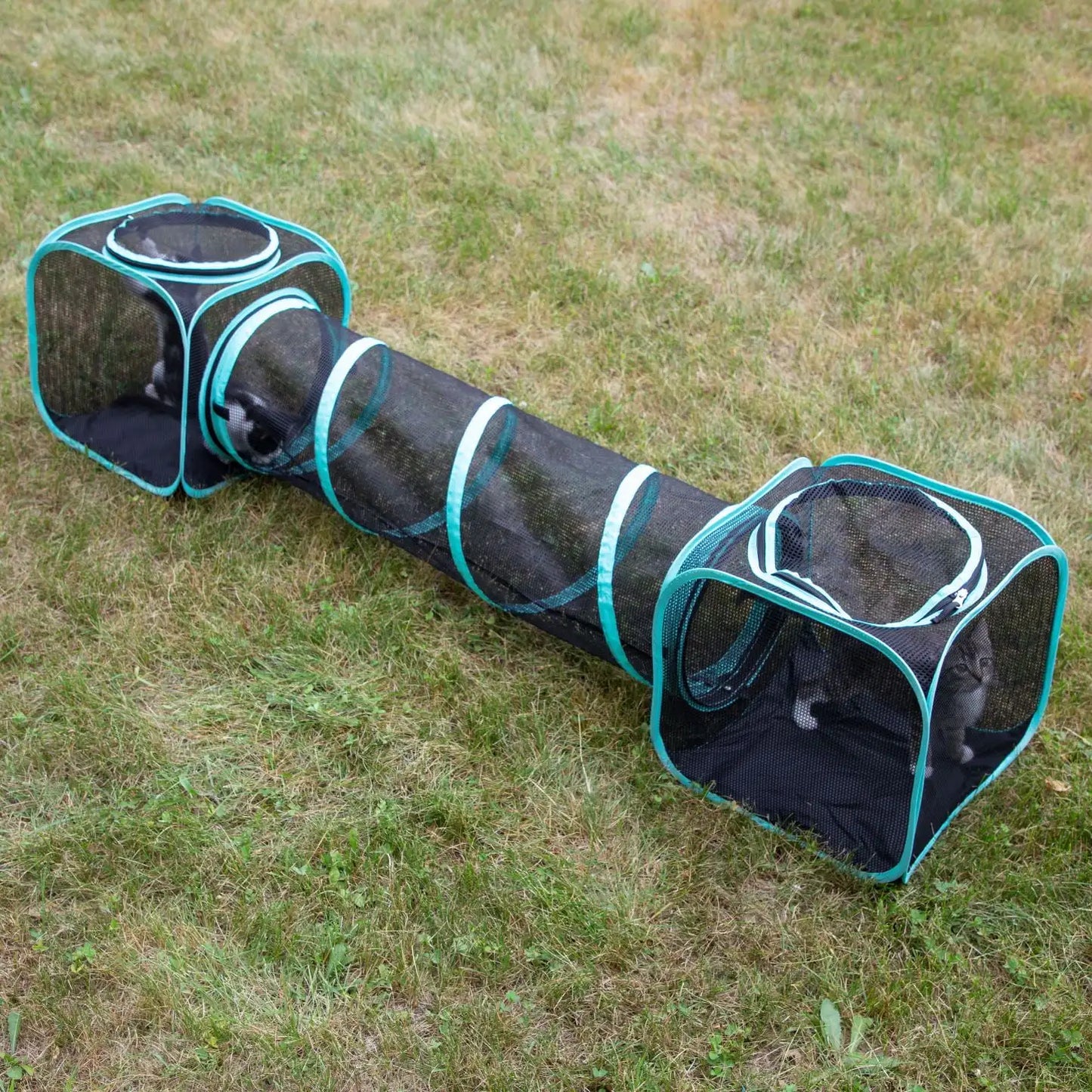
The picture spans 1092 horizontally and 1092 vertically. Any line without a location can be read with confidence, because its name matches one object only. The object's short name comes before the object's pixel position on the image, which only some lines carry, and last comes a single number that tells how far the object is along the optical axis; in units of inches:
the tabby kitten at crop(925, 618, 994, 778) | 102.7
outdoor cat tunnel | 104.1
